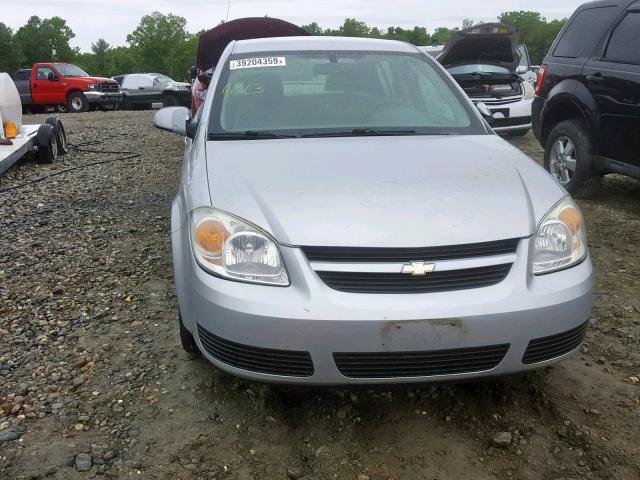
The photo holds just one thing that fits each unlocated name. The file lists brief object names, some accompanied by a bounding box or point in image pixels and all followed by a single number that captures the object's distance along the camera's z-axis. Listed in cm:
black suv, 536
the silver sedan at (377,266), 214
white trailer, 783
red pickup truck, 2136
